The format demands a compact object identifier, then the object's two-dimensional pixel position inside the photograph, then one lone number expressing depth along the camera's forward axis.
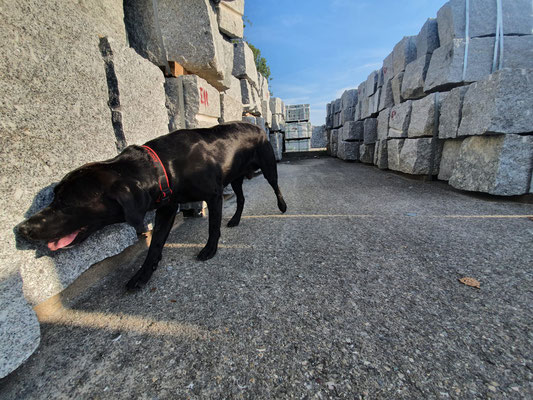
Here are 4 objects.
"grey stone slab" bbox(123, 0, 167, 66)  2.34
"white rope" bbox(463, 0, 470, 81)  3.97
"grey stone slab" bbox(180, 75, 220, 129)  2.73
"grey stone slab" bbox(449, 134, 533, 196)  3.01
